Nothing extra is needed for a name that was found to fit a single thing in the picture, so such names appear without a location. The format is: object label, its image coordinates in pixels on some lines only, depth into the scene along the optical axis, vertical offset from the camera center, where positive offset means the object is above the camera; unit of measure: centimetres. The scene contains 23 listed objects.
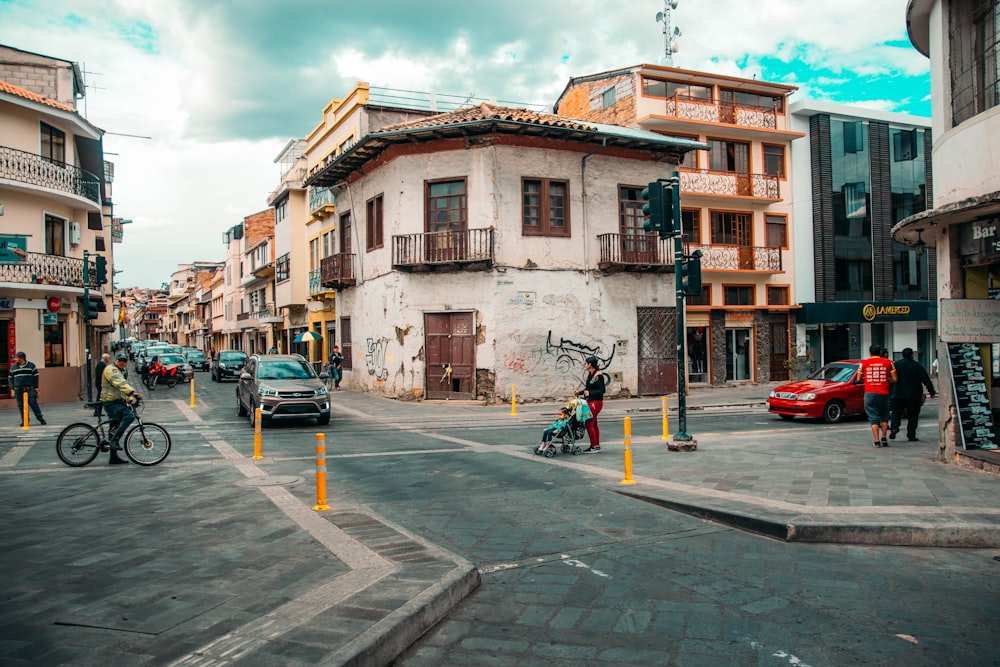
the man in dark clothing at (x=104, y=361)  1180 -23
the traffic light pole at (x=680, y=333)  1215 +6
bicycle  1141 -151
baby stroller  1216 -160
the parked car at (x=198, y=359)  5034 -84
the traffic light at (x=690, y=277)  1213 +101
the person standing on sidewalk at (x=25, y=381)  1748 -74
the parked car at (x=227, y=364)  3647 -91
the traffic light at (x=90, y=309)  2247 +127
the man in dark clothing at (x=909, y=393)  1372 -117
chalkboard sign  1043 -98
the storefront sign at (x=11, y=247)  1222 +185
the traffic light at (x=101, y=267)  2405 +276
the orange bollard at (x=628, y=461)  960 -165
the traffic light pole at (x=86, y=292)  2289 +186
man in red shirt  1246 -102
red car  1720 -154
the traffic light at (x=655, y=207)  1227 +222
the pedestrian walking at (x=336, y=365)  2866 -83
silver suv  1681 -105
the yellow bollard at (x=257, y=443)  1209 -166
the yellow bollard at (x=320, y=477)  798 -148
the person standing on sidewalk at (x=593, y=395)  1253 -98
